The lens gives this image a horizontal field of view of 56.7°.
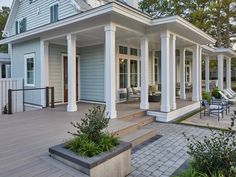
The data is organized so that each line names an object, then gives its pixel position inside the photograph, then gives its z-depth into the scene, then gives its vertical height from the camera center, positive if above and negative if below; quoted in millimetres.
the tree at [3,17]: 24203 +7666
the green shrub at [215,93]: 13353 -552
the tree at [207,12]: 18422 +6325
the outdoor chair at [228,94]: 12873 -593
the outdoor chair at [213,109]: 8150 -938
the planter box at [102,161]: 2955 -1103
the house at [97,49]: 6518 +1550
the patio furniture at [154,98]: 10448 -652
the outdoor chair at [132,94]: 10755 -476
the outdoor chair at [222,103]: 8999 -790
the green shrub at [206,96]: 11186 -631
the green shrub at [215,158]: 2547 -897
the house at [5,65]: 13545 +1297
